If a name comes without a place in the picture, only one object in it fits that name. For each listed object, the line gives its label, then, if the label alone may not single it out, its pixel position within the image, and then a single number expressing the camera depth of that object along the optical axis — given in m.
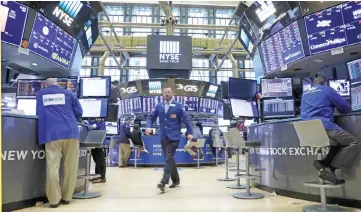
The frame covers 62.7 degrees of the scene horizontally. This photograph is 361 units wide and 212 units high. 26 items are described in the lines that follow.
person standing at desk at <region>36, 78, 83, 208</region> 3.22
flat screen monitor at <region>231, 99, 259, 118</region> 5.32
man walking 4.21
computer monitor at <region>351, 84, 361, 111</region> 4.84
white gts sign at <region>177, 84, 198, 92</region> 10.42
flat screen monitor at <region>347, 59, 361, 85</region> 5.32
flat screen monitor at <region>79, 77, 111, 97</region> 5.42
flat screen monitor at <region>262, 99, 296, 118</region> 5.23
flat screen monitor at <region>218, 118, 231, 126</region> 15.29
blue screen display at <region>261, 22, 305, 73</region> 5.88
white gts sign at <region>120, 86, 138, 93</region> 10.69
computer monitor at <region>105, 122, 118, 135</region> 11.56
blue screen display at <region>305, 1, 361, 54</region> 5.06
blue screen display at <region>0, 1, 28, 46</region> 5.26
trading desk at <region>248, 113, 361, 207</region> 3.06
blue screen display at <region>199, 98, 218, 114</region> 11.11
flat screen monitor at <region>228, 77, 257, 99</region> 5.50
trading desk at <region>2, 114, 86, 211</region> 2.95
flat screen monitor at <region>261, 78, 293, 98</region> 5.43
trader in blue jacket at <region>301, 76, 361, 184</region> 2.86
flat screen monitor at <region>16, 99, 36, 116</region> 4.67
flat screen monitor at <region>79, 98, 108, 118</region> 5.26
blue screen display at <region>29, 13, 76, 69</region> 5.78
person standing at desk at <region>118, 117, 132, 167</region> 8.64
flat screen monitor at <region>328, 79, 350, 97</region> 5.41
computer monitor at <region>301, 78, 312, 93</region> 5.60
